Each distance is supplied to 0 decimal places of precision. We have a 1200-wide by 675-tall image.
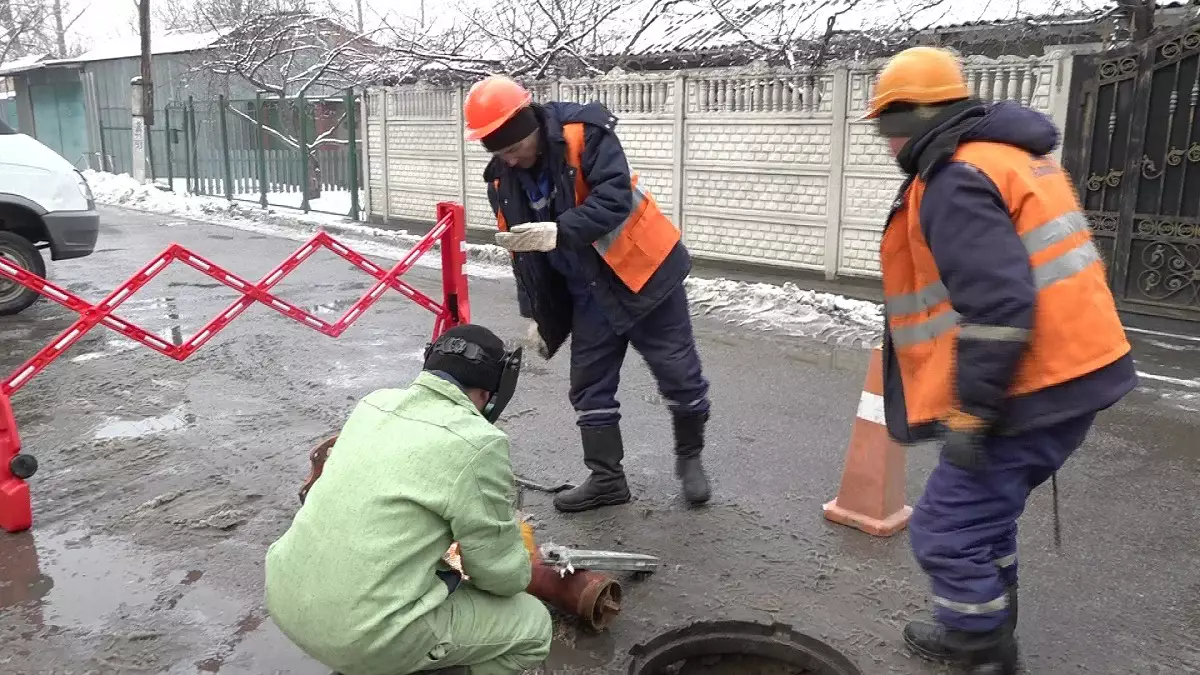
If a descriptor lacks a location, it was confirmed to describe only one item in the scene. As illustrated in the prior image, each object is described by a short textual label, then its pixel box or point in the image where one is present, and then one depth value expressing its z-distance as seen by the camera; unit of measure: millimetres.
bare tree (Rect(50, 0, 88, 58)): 44469
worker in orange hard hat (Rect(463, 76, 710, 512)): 3580
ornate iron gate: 7145
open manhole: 2951
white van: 7859
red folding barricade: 3838
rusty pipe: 2980
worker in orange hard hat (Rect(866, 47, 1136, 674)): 2301
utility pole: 20375
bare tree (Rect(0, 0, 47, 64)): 34031
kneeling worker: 2174
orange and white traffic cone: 3725
